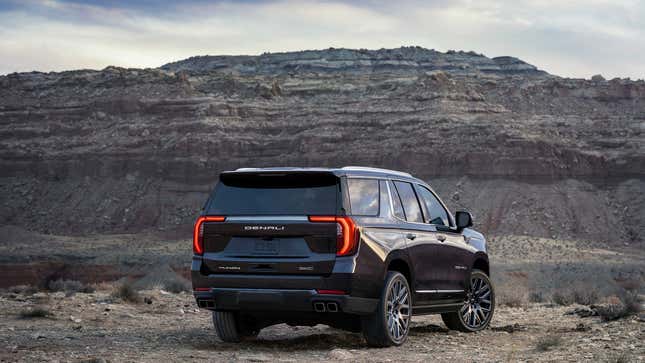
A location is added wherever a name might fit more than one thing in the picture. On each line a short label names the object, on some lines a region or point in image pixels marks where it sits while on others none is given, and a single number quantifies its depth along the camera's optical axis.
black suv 9.83
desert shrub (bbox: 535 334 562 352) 10.57
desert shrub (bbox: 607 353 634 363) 8.95
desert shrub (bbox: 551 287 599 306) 20.13
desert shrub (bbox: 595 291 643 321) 13.60
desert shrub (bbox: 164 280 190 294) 23.62
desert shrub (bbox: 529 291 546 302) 23.91
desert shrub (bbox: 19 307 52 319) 14.14
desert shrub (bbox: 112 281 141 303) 17.22
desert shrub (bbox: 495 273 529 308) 19.39
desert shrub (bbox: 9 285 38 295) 21.43
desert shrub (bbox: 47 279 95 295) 22.98
